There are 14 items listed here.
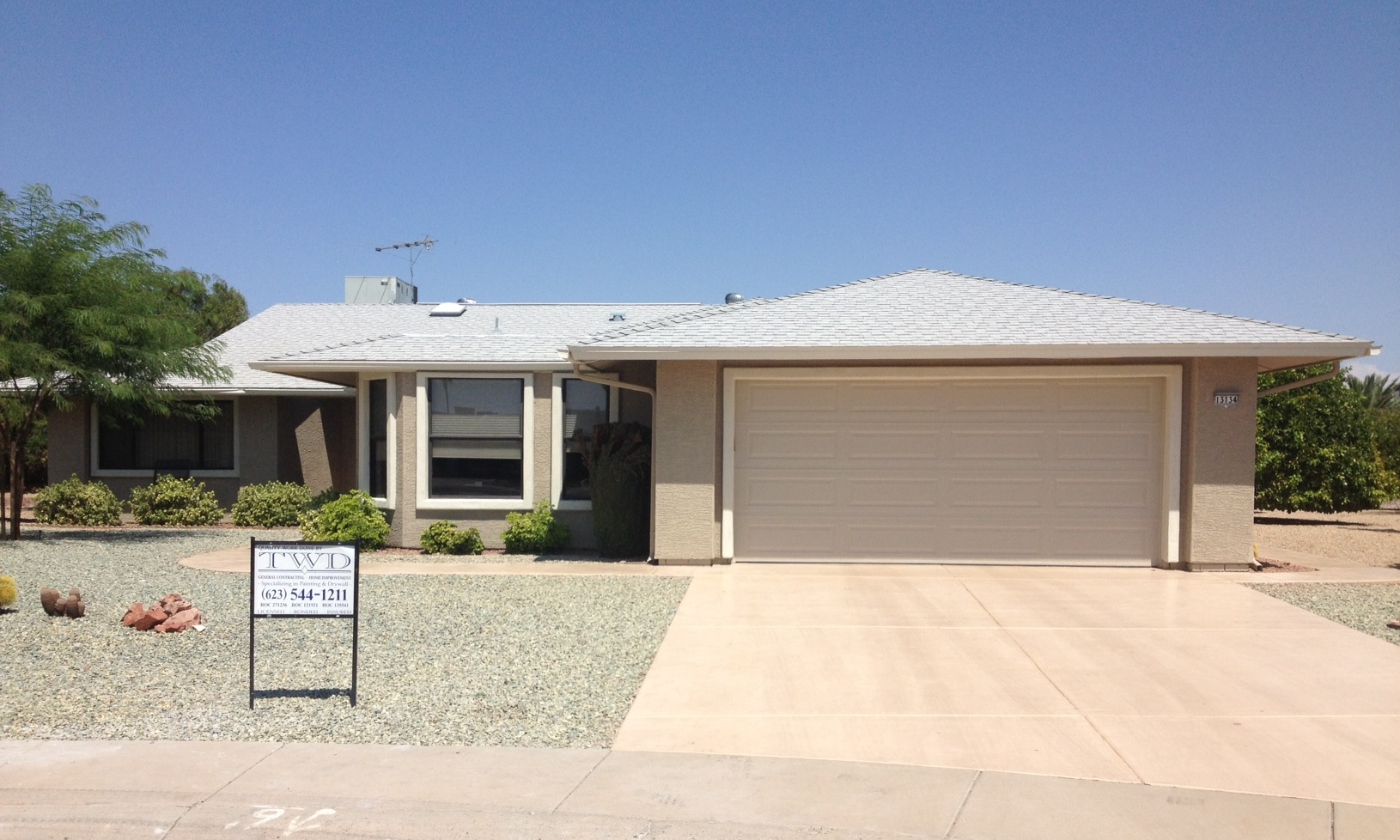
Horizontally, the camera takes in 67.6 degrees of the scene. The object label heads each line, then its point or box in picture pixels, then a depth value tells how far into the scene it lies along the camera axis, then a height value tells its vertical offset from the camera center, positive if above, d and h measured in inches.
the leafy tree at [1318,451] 781.3 -27.1
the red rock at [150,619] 350.0 -72.9
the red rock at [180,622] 348.8 -73.9
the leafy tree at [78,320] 554.9 +44.0
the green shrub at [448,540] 556.4 -72.1
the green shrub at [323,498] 609.0 -56.6
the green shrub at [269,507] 707.4 -70.1
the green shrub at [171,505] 713.0 -70.4
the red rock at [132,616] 352.8 -72.5
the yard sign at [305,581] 268.8 -45.9
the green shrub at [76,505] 710.5 -71.0
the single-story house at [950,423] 472.4 -6.0
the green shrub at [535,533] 554.6 -67.3
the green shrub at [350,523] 556.4 -63.7
